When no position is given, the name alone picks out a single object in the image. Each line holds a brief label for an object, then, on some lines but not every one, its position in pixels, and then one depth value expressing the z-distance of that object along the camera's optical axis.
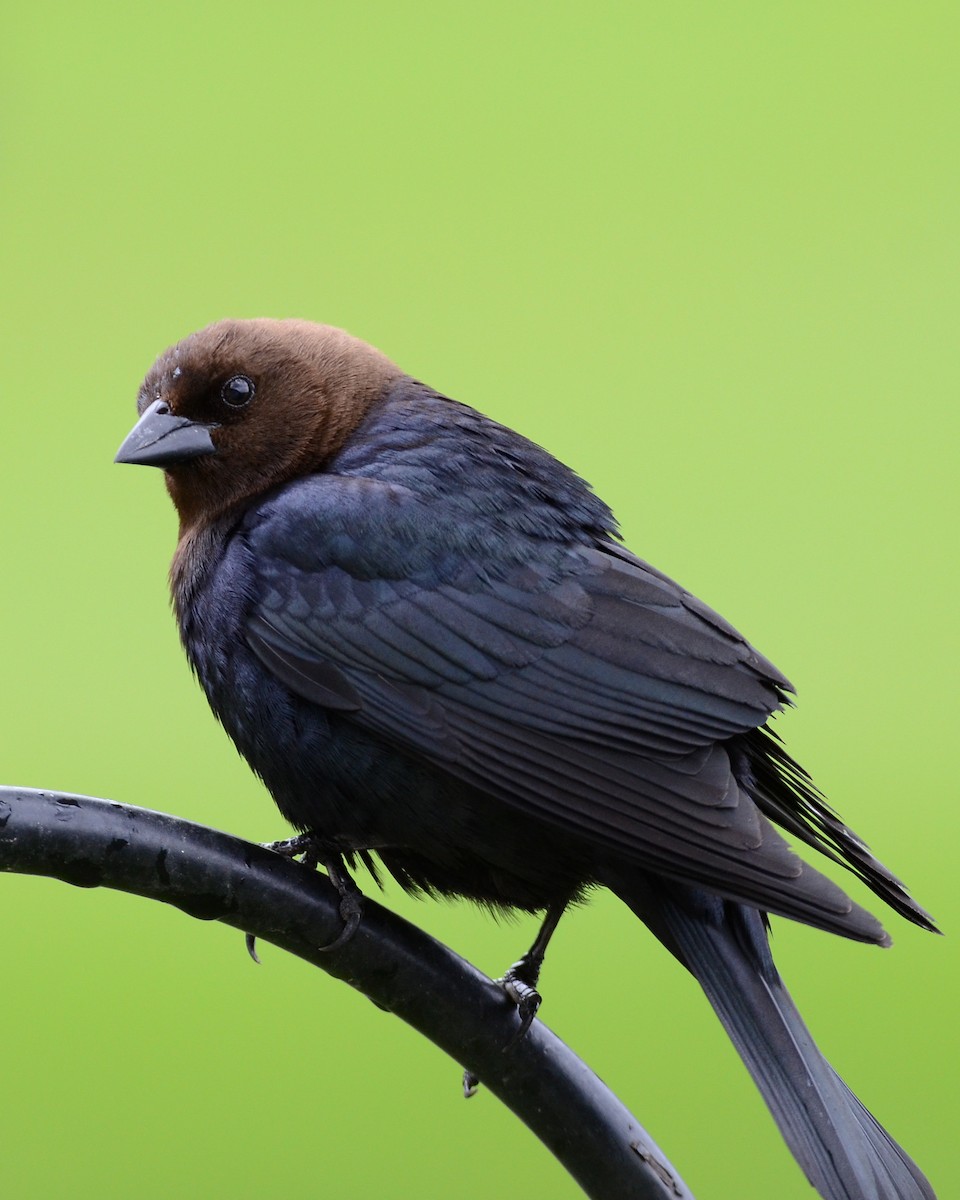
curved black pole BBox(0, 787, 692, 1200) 4.11
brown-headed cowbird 4.70
